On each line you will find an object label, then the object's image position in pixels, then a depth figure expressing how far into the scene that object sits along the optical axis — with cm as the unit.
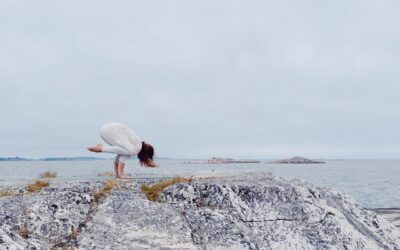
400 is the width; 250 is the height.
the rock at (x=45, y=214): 752
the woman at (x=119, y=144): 1084
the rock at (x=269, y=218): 822
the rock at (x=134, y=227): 759
